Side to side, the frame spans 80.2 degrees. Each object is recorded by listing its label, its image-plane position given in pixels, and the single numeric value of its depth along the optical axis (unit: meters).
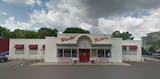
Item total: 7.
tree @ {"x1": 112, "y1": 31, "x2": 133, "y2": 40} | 56.75
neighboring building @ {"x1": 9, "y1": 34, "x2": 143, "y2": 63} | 16.50
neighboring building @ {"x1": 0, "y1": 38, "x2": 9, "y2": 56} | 20.82
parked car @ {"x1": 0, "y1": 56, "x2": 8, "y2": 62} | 17.56
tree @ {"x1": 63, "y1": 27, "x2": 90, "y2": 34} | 38.57
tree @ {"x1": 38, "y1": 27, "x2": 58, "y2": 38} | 42.16
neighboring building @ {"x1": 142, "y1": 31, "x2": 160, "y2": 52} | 47.40
